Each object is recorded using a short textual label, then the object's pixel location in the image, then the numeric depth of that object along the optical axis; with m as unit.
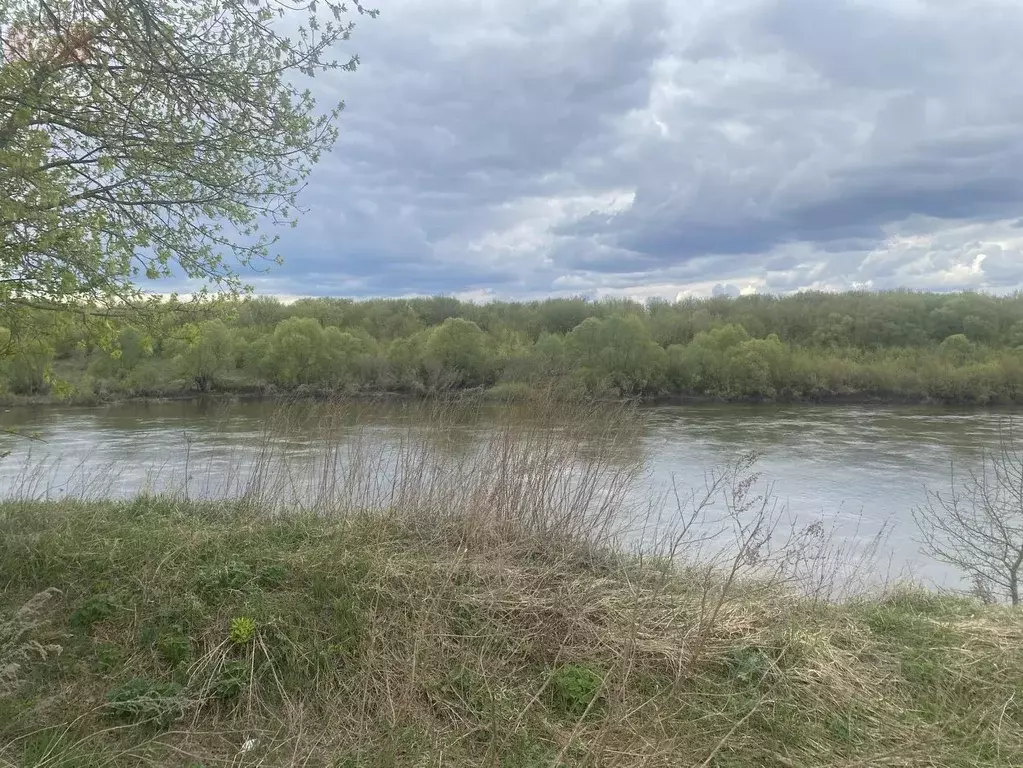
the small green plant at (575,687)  3.56
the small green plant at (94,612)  3.99
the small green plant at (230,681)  3.56
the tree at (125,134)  3.78
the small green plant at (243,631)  3.82
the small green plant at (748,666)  3.72
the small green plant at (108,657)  3.67
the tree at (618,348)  40.44
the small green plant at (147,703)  3.29
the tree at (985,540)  7.94
